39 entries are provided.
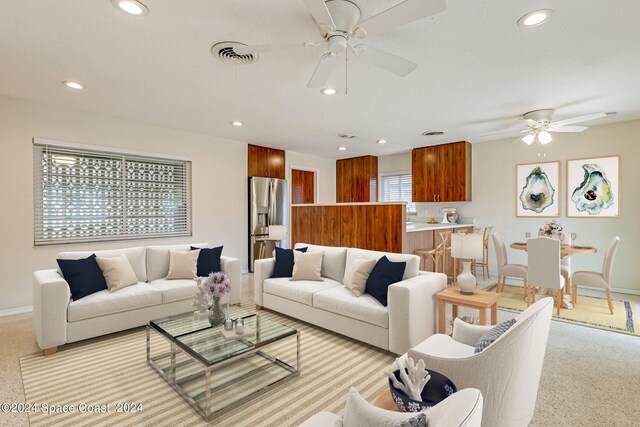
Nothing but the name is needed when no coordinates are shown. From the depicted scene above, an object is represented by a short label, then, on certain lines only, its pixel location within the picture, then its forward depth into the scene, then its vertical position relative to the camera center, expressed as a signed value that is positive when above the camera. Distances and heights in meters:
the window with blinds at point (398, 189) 7.38 +0.56
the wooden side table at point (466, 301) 2.59 -0.77
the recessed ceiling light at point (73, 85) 3.25 +1.37
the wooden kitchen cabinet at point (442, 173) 6.10 +0.79
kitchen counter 4.50 -0.27
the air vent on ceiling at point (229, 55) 2.52 +1.35
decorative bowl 1.12 -0.70
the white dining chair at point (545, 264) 3.70 -0.66
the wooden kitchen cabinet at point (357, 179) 7.61 +0.82
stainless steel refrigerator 6.14 +0.00
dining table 4.02 -0.53
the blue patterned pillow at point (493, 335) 1.49 -0.62
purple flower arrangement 2.49 -0.59
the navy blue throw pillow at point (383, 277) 2.92 -0.63
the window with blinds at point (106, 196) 4.03 +0.25
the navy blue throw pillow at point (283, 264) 3.89 -0.65
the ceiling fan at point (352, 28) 1.61 +1.08
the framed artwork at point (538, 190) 5.39 +0.37
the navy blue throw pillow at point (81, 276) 3.00 -0.62
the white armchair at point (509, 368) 1.33 -0.71
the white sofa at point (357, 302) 2.62 -0.89
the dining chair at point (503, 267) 4.46 -0.82
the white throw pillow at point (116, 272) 3.23 -0.63
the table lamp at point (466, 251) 2.80 -0.38
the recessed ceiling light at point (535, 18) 2.07 +1.33
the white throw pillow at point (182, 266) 3.74 -0.64
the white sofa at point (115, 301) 2.73 -0.87
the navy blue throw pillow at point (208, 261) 3.83 -0.61
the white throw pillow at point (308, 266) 3.69 -0.65
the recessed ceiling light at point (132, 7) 1.99 +1.36
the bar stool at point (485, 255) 5.71 -0.83
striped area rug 1.92 -1.27
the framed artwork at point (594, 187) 4.87 +0.37
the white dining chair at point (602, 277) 3.83 -0.84
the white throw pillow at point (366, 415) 0.93 -0.65
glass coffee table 2.06 -1.25
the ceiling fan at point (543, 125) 4.12 +1.17
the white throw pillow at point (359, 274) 3.13 -0.64
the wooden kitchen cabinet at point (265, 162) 6.18 +1.05
